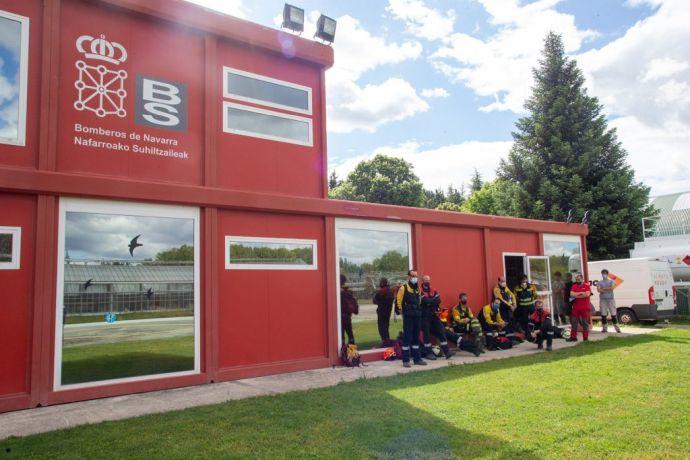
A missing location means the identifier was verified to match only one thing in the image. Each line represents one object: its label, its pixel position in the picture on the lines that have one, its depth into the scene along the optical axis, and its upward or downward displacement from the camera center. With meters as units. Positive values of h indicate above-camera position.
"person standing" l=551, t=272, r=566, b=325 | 13.30 -0.64
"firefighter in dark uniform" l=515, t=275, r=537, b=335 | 11.25 -0.61
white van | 14.09 -0.54
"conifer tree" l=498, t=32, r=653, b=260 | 22.02 +5.06
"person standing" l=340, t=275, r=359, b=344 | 8.97 -0.55
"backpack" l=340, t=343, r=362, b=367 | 8.58 -1.34
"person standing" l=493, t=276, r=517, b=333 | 11.04 -0.59
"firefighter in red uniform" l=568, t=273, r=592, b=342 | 11.24 -0.78
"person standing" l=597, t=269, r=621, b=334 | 12.66 -0.66
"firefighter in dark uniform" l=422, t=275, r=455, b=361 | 9.41 -0.79
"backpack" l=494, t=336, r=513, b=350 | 10.33 -1.43
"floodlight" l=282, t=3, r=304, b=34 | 8.95 +4.71
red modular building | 6.21 +1.08
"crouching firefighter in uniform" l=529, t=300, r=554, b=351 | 10.09 -1.13
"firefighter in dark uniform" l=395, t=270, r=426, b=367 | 8.80 -0.68
